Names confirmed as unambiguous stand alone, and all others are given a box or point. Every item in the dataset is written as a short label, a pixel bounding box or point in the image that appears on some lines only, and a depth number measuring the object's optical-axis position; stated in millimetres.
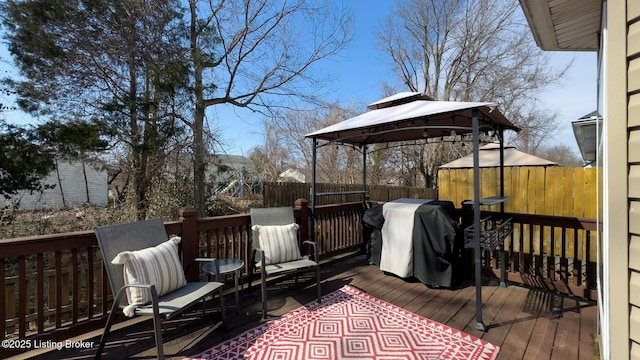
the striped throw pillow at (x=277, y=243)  2994
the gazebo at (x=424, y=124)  2510
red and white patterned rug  2090
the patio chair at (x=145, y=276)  1942
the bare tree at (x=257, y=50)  6566
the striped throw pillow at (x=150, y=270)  2021
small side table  2527
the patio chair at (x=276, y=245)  2895
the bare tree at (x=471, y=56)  10797
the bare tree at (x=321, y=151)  11719
